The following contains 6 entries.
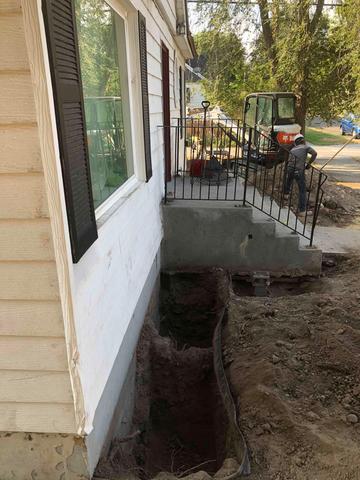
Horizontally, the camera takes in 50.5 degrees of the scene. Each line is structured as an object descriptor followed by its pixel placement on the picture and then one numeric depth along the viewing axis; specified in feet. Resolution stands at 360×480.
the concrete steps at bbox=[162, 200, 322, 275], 18.33
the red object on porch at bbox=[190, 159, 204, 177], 23.90
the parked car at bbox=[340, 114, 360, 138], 88.29
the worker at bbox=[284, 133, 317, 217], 26.61
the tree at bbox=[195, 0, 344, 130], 38.45
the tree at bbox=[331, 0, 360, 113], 33.81
